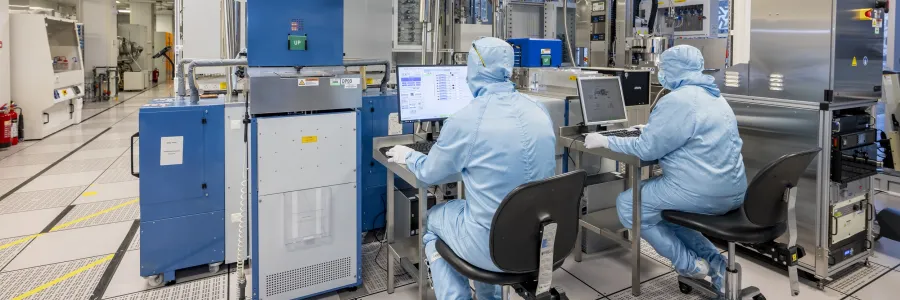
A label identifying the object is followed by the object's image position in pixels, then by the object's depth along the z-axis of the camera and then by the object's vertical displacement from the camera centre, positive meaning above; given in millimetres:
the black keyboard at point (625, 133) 2758 -80
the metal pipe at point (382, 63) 2963 +314
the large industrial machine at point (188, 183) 2516 -341
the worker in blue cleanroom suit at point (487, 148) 1684 -103
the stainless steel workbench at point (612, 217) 2475 -595
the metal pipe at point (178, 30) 3531 +609
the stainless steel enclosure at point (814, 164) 2680 -226
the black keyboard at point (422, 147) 2448 -145
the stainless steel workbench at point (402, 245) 2309 -656
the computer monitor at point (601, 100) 2832 +105
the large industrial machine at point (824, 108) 2646 +63
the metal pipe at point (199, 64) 2539 +265
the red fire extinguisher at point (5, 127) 5671 -130
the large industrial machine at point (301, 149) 2211 -145
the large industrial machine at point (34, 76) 6160 +488
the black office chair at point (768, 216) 2037 -407
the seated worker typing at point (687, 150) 2232 -143
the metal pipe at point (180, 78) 2842 +213
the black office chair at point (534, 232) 1470 -344
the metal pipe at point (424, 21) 2992 +578
